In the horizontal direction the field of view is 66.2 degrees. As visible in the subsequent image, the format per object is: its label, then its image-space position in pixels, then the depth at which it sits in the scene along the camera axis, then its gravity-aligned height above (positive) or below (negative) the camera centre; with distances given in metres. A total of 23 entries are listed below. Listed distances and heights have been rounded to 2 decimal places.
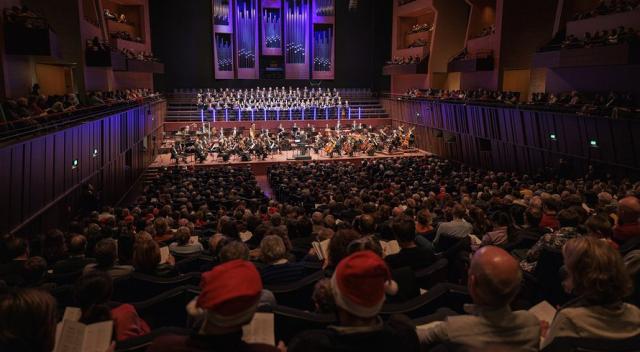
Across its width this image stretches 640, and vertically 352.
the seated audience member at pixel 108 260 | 3.99 -1.37
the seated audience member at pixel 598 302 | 2.26 -0.98
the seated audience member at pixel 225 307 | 1.98 -0.86
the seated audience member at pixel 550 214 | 5.99 -1.51
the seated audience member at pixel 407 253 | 4.06 -1.33
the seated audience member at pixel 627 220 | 4.39 -1.15
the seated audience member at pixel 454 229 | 5.33 -1.48
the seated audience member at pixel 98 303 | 2.73 -1.18
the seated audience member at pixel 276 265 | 3.79 -1.35
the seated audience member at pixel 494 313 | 2.18 -1.00
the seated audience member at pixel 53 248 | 5.11 -1.62
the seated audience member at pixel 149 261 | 4.10 -1.40
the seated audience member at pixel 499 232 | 4.99 -1.44
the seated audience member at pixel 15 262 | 3.99 -1.50
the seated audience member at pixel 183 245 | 5.24 -1.66
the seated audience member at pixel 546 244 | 4.23 -1.30
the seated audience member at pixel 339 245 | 3.51 -1.09
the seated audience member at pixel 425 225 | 5.86 -1.61
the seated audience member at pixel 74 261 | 4.49 -1.57
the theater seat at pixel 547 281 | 3.75 -1.44
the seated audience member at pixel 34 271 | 4.03 -1.47
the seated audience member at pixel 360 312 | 2.07 -0.92
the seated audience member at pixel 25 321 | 1.95 -0.91
